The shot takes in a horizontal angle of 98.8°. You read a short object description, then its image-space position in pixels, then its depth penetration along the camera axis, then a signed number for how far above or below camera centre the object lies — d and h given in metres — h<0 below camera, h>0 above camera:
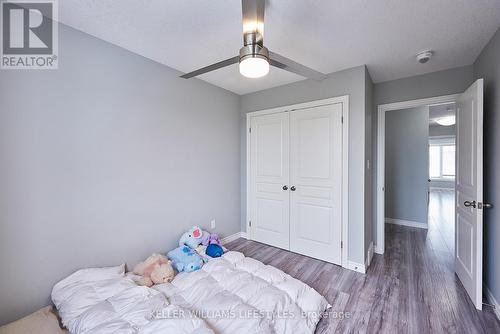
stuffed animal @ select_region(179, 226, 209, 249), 2.58 -0.88
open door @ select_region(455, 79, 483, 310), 1.87 -0.26
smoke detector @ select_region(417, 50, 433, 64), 2.17 +1.13
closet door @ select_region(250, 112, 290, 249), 3.17 -0.22
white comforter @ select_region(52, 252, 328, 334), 1.35 -1.01
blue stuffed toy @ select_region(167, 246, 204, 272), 2.22 -1.00
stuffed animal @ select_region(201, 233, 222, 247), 2.72 -0.95
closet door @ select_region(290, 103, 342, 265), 2.70 -0.22
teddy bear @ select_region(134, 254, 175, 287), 2.01 -1.01
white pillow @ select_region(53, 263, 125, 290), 1.71 -0.91
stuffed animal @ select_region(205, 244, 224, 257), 2.51 -1.01
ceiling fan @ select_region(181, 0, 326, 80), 1.26 +0.75
